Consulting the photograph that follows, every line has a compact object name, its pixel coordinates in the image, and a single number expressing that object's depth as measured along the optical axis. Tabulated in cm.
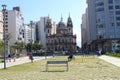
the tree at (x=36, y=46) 5673
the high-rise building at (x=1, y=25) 4499
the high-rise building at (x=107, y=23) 4419
